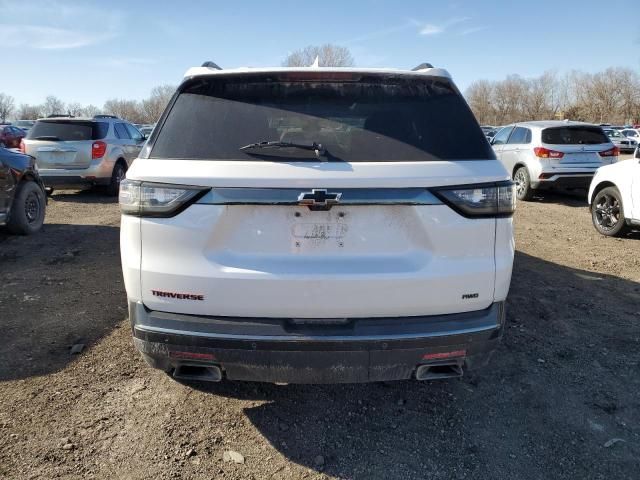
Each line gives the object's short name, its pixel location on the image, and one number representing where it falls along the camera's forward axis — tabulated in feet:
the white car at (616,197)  23.71
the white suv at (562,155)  36.35
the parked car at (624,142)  116.31
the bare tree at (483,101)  305.94
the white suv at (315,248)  7.31
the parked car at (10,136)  70.95
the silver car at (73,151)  35.78
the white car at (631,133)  124.45
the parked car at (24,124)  118.62
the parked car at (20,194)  22.79
